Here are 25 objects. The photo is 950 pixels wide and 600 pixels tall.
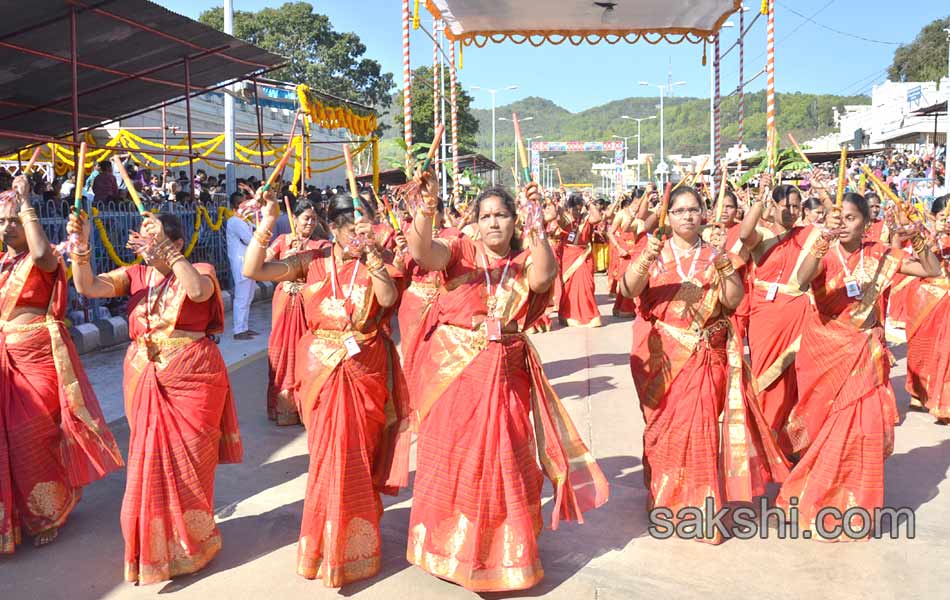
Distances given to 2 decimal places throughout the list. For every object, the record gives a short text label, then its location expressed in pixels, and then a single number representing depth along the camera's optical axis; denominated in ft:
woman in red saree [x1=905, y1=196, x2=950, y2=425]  20.86
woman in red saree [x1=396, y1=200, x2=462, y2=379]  20.26
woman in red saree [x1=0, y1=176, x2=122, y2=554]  13.78
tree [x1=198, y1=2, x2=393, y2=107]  140.67
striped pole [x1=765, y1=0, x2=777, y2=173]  17.78
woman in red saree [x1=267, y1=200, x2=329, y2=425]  21.27
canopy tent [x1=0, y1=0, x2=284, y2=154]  24.63
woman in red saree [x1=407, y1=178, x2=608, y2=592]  11.75
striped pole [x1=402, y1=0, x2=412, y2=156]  17.18
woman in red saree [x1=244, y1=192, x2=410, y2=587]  12.28
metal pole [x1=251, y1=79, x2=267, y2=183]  36.86
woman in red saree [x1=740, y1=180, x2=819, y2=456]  18.53
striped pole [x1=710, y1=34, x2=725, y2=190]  24.92
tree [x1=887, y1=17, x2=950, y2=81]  164.86
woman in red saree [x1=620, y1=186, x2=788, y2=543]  13.85
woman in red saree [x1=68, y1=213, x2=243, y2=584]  12.38
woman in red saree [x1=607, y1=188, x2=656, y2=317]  26.22
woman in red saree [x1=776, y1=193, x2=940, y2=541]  14.02
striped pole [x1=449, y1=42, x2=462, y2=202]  29.11
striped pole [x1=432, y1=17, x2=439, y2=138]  28.69
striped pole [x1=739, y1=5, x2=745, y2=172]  24.65
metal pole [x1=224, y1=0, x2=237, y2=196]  45.83
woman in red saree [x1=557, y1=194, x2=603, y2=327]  37.99
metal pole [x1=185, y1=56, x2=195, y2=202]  31.30
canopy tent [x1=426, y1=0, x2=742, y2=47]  26.91
